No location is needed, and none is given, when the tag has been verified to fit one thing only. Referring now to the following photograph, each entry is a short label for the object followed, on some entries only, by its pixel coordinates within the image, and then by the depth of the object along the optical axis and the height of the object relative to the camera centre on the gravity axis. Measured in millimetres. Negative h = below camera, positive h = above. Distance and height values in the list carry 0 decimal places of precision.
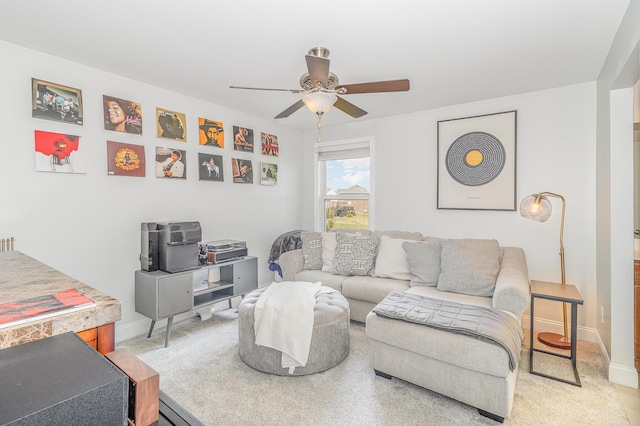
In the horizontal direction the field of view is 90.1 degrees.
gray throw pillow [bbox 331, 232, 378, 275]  3516 -518
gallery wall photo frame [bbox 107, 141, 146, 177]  2900 +482
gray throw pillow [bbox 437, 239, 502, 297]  2789 -528
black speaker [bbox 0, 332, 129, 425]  447 -273
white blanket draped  2289 -862
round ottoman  2359 -1028
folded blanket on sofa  1924 -734
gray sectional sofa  1910 -746
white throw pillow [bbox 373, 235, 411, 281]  3340 -562
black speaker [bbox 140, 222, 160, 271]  3004 -336
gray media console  2842 -786
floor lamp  2809 -72
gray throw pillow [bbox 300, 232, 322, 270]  3785 -503
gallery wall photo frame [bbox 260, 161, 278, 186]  4379 +502
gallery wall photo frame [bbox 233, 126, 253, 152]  4008 +910
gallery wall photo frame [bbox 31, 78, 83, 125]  2479 +882
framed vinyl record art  3447 +516
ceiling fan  2113 +857
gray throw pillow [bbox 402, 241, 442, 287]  3074 -532
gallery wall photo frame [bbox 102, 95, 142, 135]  2865 +890
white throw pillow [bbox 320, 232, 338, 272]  3723 -477
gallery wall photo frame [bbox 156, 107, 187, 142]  3249 +900
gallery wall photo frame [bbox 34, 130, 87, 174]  2510 +478
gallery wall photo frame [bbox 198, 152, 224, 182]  3621 +499
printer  2936 -335
